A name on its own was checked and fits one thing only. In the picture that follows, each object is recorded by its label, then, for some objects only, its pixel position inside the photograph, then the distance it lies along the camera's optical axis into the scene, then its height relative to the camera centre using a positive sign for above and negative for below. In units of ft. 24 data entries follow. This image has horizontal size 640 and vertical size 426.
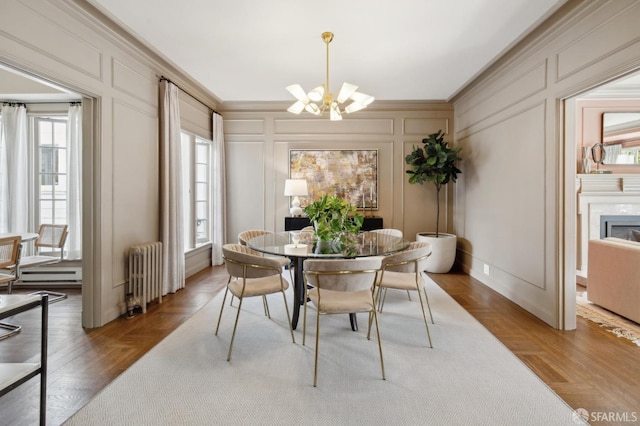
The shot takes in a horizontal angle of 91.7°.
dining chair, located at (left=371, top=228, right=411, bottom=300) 12.81 -0.95
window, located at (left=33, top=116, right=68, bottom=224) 14.55 +1.92
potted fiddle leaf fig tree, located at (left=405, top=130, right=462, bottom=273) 16.21 +2.05
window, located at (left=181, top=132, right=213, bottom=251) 16.22 +1.19
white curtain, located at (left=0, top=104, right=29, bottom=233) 13.92 +1.87
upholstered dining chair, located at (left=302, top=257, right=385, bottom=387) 6.96 -1.60
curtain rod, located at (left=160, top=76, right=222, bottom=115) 13.20 +5.76
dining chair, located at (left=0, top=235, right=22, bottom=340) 9.99 -1.44
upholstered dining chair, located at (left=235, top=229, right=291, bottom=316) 10.63 -1.01
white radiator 10.94 -2.20
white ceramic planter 16.34 -2.28
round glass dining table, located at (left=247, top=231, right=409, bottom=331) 8.38 -1.11
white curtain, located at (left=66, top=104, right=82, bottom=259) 14.28 +1.40
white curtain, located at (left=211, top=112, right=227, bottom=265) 17.88 +1.14
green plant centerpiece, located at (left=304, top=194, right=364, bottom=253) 9.29 -0.29
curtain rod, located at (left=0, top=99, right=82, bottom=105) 14.31 +5.00
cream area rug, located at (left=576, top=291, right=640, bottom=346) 9.38 -3.71
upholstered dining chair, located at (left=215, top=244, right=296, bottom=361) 8.01 -1.65
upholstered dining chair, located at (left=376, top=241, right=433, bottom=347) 8.32 -1.62
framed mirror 15.31 +3.64
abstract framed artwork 18.78 +2.20
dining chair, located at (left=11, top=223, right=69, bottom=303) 12.73 -1.22
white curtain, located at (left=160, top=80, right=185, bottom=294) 12.88 +0.91
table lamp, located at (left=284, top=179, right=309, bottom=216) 16.85 +1.27
